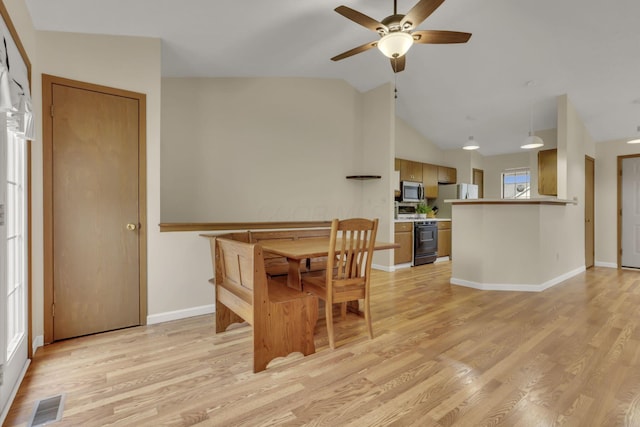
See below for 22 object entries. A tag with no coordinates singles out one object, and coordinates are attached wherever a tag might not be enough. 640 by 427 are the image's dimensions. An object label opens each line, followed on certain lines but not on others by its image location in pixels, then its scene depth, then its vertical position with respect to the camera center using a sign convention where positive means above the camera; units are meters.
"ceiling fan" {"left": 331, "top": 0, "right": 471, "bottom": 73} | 2.24 +1.43
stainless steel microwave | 5.85 +0.41
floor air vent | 1.50 -1.03
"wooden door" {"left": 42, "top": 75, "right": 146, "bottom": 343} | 2.36 +0.03
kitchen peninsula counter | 3.83 -0.41
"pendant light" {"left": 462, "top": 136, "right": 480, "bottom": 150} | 4.99 +1.10
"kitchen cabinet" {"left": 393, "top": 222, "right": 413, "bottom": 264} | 5.25 -0.52
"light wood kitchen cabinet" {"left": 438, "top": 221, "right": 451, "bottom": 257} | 6.06 -0.53
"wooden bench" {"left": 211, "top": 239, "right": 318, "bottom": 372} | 1.98 -0.66
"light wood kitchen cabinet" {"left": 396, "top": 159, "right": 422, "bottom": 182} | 5.89 +0.84
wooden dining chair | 2.22 -0.51
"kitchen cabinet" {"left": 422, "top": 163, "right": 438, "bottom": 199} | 6.42 +0.68
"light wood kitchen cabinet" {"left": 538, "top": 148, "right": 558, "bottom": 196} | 5.02 +0.68
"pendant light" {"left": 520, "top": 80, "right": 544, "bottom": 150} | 4.47 +1.03
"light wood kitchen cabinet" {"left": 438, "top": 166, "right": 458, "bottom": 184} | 6.79 +0.84
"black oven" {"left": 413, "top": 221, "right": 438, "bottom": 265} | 5.52 -0.56
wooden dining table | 2.14 -0.29
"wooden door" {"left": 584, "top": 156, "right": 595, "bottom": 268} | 5.42 +0.01
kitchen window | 7.11 +0.70
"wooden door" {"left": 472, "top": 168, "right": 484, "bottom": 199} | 7.28 +0.79
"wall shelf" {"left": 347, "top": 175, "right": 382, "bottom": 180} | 5.14 +0.60
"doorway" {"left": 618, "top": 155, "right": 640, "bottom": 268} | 5.36 +0.02
